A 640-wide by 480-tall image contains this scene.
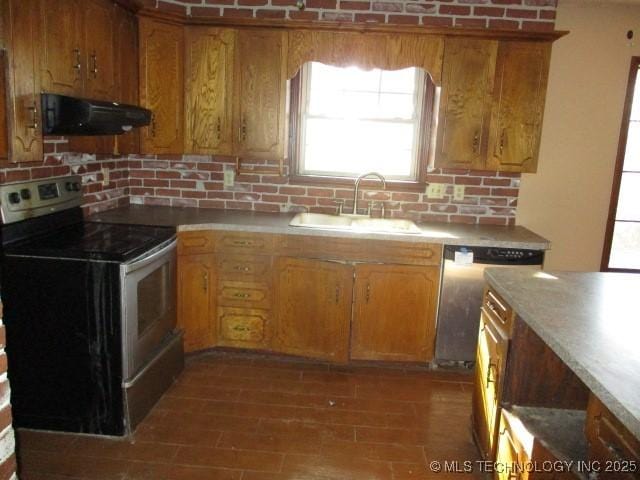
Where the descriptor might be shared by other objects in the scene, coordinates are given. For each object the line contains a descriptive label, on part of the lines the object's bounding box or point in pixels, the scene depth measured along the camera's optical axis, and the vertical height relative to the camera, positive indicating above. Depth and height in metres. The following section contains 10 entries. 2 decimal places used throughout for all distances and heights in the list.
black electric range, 2.31 -0.83
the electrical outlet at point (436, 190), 3.58 -0.22
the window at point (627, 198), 3.65 -0.23
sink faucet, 3.38 -0.19
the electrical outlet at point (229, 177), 3.66 -0.21
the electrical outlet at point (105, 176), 3.34 -0.22
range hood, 2.28 +0.12
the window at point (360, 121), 3.56 +0.23
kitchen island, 1.28 -0.63
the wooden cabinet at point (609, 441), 1.21 -0.70
